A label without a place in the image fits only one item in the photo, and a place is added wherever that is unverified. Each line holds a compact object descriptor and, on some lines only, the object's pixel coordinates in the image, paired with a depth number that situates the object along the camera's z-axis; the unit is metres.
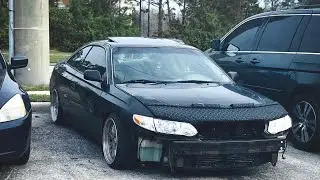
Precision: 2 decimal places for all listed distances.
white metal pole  11.77
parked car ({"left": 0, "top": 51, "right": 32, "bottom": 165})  4.86
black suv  6.71
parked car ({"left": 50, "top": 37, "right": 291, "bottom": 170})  4.96
